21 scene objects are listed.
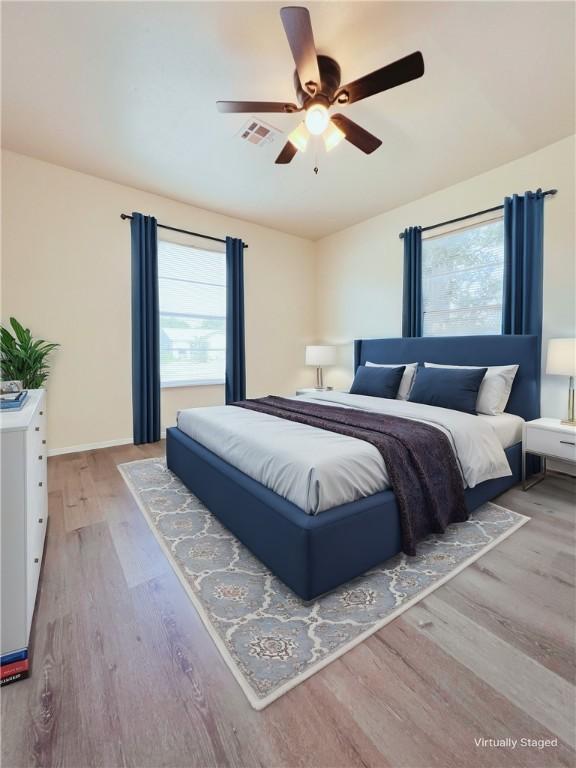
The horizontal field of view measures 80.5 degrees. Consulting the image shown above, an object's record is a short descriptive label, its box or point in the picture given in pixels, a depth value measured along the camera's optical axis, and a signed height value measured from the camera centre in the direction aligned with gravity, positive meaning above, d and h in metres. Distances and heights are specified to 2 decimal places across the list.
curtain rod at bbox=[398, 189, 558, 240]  3.03 +1.64
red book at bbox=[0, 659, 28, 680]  1.15 -1.02
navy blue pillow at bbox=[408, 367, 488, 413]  2.90 -0.16
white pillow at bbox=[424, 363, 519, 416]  2.93 -0.17
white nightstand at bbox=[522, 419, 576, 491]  2.49 -0.53
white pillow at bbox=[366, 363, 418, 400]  3.54 -0.12
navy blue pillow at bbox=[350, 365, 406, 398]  3.53 -0.12
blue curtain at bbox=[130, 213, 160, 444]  3.96 +0.49
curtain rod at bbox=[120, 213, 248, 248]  3.90 +1.78
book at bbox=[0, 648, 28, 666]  1.16 -0.98
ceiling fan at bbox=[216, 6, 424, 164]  1.65 +1.60
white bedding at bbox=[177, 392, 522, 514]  1.62 -0.46
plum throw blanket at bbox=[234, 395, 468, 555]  1.83 -0.57
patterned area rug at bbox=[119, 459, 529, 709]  1.26 -1.04
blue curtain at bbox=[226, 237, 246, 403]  4.68 +0.73
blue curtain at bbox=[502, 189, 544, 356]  3.10 +1.01
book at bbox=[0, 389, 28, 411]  1.47 -0.15
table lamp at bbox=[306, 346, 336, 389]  4.98 +0.23
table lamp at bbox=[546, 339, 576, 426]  2.62 +0.07
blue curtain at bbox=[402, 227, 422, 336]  4.06 +1.10
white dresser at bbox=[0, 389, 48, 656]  1.19 -0.58
